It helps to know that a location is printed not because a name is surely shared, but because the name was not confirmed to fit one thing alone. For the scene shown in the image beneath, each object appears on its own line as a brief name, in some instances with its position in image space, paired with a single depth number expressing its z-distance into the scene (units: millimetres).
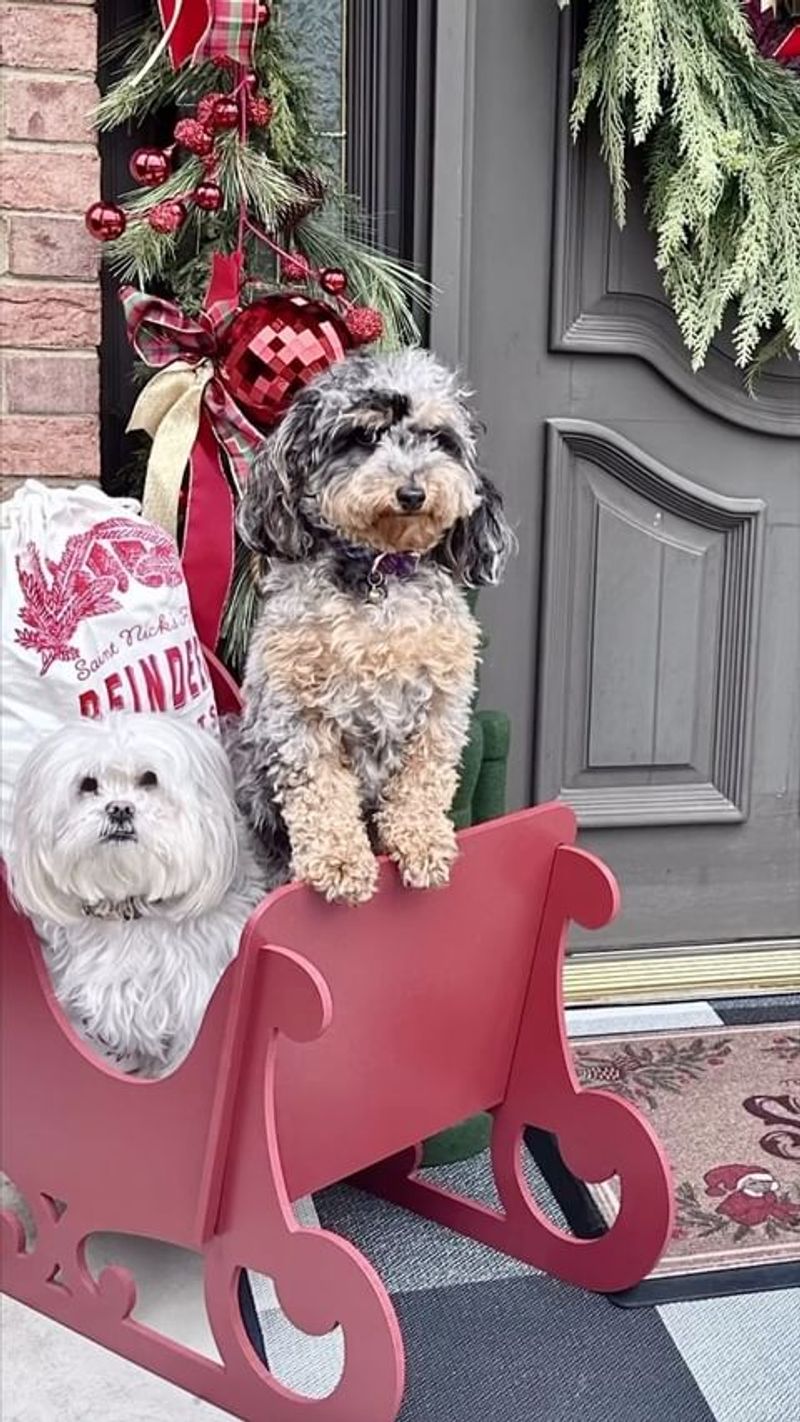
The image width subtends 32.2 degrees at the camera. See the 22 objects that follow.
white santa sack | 1594
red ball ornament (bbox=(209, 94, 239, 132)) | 1771
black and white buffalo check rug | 1420
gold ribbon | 1836
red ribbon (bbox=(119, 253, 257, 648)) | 1825
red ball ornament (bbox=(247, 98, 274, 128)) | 1812
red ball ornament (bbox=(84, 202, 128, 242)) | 1765
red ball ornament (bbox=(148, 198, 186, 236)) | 1765
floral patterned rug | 1714
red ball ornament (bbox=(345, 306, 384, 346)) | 1804
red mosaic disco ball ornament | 1779
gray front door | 2189
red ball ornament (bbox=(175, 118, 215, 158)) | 1758
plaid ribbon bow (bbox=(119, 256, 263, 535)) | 1824
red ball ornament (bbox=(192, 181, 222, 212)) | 1762
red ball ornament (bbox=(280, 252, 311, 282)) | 1869
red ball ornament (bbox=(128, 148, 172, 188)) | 1783
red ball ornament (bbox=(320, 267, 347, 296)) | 1850
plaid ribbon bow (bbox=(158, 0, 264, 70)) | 1698
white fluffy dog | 1376
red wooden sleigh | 1311
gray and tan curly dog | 1350
